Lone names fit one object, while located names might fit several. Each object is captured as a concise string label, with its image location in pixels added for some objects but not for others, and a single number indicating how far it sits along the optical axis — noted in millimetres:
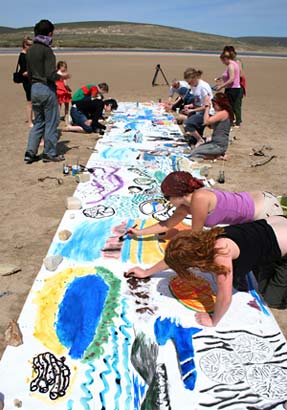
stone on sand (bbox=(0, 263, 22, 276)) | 2898
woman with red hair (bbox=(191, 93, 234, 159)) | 5164
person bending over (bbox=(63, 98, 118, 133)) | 6922
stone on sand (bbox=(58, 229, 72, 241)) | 3135
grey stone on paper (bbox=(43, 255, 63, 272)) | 2754
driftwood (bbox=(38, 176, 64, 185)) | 4625
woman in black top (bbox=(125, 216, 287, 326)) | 2043
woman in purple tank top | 2646
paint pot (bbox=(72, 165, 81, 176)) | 4781
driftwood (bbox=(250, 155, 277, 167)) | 5606
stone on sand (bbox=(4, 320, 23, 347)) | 2101
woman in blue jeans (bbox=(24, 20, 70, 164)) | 4645
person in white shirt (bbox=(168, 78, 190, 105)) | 8055
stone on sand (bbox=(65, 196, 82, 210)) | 3668
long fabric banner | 1850
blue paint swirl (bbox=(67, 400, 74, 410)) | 1780
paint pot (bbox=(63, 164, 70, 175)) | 4855
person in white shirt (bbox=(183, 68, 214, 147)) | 6195
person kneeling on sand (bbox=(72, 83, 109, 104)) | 7012
